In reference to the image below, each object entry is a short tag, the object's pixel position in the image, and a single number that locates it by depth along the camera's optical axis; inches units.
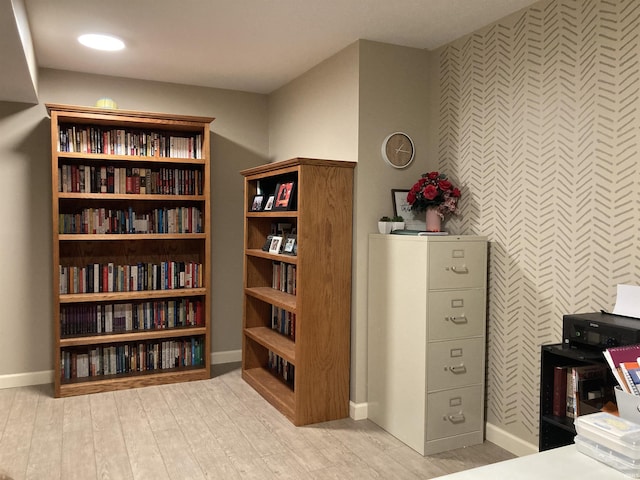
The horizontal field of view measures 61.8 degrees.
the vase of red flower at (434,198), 128.8
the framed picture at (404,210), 138.1
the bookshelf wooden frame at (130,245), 151.0
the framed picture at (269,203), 154.6
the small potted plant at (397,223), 131.9
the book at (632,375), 63.6
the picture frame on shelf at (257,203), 162.4
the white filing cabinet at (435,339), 115.9
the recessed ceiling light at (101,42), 134.0
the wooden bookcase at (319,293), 131.1
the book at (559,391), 92.0
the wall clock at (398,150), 136.3
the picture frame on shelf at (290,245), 140.7
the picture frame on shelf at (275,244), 151.2
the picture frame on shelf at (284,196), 142.0
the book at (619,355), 66.7
